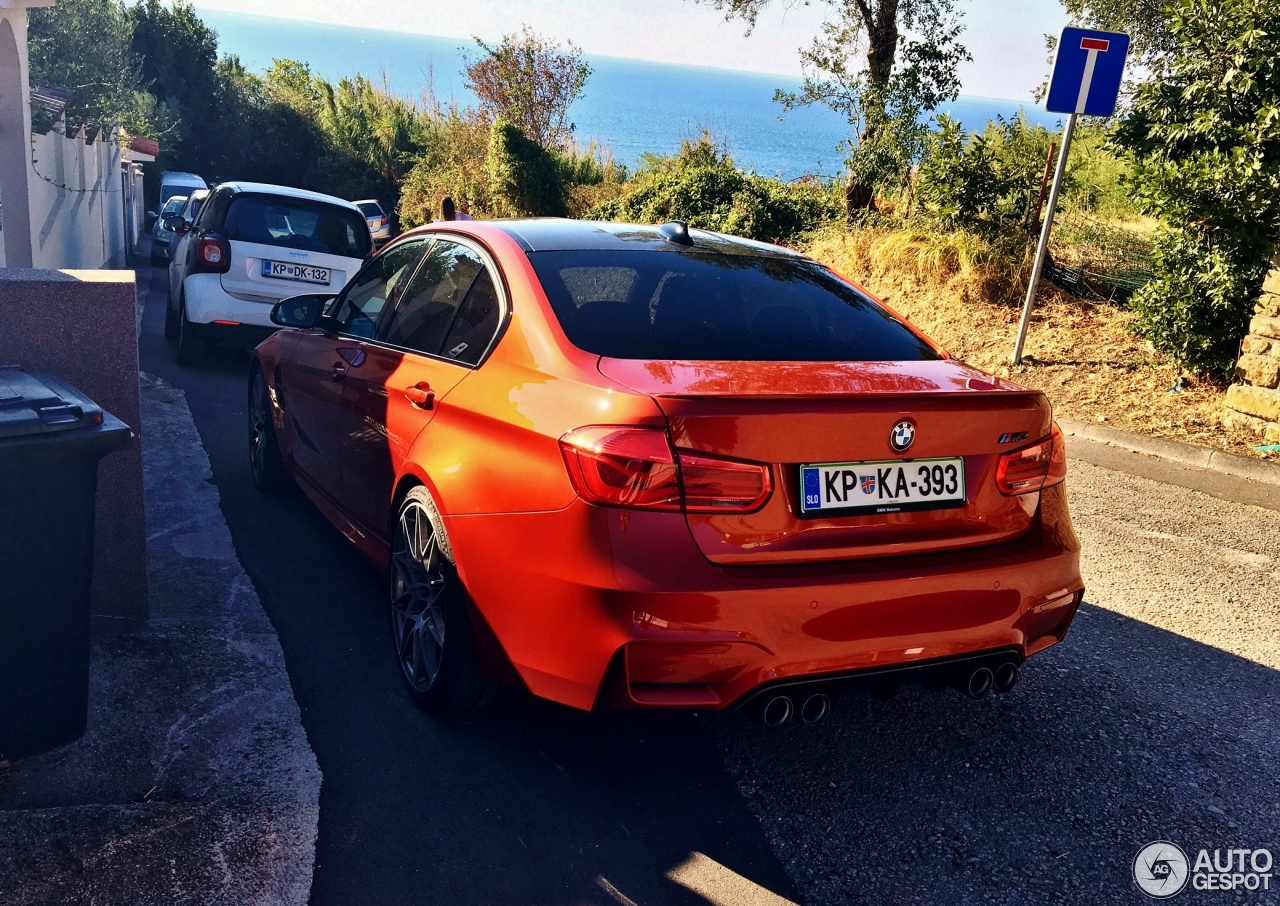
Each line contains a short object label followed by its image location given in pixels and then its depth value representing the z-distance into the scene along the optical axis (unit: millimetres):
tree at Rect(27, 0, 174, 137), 15820
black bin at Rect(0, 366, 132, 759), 2990
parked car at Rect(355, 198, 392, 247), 24078
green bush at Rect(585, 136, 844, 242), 17891
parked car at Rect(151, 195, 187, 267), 20456
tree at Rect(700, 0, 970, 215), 15555
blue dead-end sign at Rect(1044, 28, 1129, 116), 9117
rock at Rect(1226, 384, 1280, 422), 8367
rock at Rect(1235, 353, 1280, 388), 8359
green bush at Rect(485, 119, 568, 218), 25234
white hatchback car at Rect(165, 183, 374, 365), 9758
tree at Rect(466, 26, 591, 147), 29516
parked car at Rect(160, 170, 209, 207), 26562
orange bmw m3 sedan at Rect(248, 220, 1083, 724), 2863
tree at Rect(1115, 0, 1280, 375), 8711
